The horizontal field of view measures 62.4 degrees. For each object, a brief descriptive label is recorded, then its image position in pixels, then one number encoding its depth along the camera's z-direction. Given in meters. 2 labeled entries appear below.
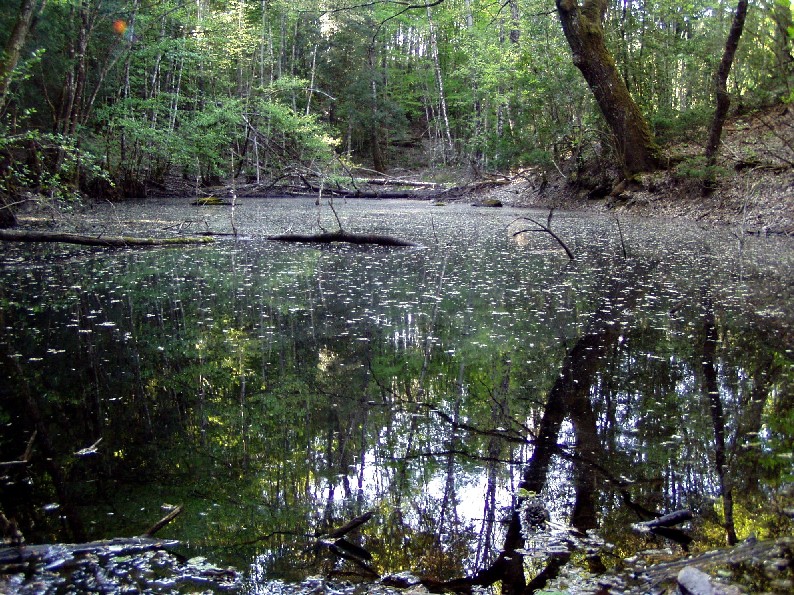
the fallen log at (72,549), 2.06
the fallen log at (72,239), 9.12
